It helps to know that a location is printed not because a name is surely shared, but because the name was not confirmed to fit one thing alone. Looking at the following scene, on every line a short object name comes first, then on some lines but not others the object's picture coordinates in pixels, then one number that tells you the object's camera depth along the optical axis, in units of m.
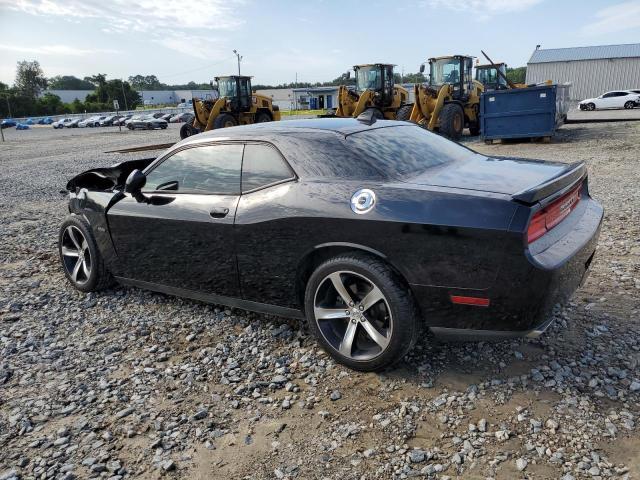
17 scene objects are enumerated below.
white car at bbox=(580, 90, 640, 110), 30.47
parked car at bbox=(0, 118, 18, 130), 62.05
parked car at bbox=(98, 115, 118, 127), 54.41
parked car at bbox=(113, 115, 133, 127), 52.52
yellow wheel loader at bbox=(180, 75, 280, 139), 20.09
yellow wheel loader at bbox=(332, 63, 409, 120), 18.06
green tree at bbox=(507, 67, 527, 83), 78.50
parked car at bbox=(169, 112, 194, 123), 52.26
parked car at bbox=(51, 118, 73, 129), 54.61
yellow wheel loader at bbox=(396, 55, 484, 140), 15.75
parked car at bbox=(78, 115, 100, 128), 54.47
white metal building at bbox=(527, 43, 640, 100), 46.00
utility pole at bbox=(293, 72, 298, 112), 73.19
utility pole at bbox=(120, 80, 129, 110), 87.96
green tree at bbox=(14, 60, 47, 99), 110.62
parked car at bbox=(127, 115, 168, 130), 41.53
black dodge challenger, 2.55
